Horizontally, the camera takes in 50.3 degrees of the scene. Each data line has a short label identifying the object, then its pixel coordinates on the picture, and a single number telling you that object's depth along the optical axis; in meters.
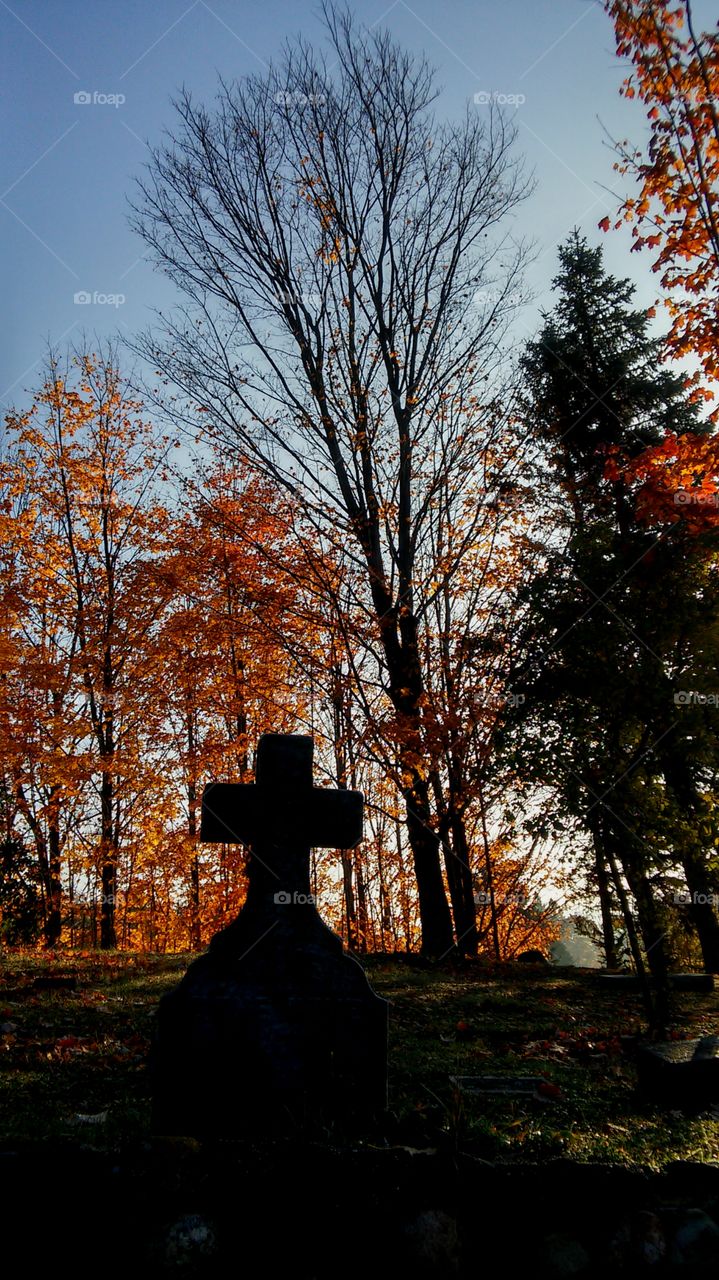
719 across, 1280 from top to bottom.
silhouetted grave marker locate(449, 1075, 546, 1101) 4.25
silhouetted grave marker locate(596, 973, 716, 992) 9.19
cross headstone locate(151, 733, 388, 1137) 3.59
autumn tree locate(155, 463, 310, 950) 16.12
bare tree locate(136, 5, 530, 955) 12.17
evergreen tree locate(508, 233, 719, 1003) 6.54
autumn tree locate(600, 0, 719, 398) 7.43
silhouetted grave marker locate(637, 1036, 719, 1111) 4.27
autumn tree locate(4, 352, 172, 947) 15.97
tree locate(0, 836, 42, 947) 15.25
